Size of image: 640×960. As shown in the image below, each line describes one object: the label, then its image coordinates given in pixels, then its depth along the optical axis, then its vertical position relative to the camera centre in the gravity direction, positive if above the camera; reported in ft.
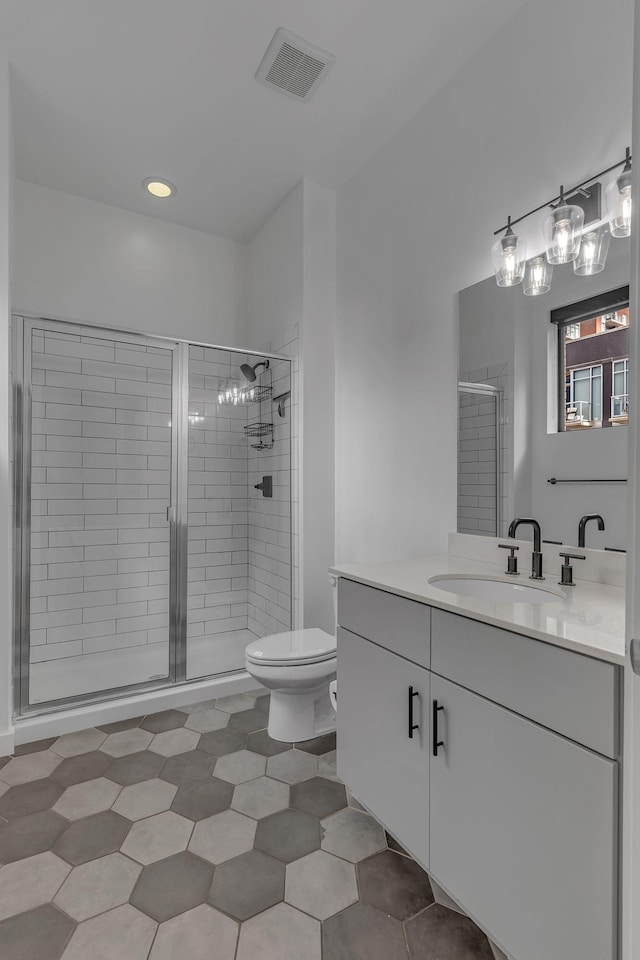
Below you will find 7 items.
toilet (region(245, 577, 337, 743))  6.98 -2.83
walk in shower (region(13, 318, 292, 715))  8.86 -0.50
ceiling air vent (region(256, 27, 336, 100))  6.57 +5.63
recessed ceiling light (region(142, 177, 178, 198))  9.57 +5.59
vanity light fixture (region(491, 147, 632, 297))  4.72 +2.47
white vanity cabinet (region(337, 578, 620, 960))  3.03 -2.18
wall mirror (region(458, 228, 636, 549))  4.91 +0.80
